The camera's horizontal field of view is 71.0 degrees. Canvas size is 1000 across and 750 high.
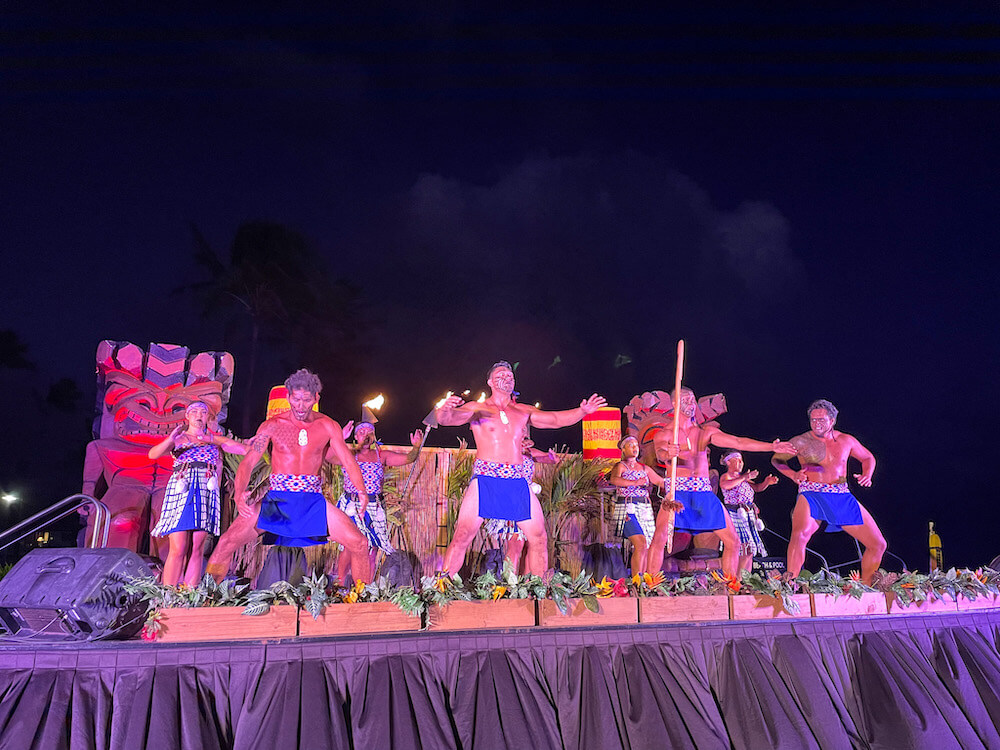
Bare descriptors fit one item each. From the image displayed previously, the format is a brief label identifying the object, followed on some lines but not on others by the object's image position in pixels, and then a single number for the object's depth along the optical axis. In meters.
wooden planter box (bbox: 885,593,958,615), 3.70
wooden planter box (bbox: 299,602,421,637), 2.86
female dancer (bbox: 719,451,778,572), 6.62
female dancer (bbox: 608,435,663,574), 5.40
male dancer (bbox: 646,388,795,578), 4.91
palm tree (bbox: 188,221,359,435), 12.96
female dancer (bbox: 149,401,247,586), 4.47
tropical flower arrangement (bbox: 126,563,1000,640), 2.85
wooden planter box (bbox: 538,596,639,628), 3.13
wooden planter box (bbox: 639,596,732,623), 3.30
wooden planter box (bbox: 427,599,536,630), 3.01
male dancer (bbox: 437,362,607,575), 3.98
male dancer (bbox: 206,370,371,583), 3.71
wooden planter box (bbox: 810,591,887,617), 3.54
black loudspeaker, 2.66
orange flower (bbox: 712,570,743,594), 3.53
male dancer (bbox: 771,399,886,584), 4.60
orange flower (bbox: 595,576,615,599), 3.35
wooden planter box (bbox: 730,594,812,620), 3.41
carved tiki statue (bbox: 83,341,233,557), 6.33
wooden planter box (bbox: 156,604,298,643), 2.71
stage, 2.48
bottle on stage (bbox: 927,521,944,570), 8.59
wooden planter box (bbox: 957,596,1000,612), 3.88
